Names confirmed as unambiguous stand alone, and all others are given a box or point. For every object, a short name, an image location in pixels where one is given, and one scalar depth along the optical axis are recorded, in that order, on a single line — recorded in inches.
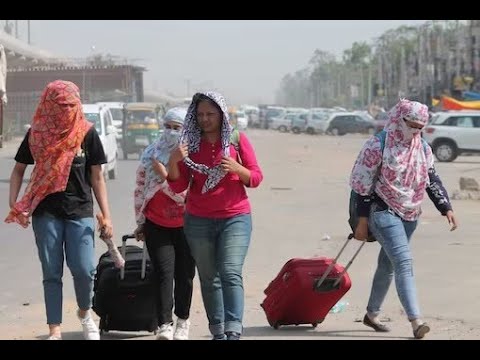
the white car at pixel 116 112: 1711.4
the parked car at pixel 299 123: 2987.0
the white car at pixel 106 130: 1004.6
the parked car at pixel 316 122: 2822.3
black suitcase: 302.4
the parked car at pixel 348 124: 2743.6
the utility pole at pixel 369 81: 5253.9
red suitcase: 313.6
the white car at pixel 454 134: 1411.2
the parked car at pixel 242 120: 3228.3
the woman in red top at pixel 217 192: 273.6
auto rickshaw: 1444.4
